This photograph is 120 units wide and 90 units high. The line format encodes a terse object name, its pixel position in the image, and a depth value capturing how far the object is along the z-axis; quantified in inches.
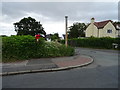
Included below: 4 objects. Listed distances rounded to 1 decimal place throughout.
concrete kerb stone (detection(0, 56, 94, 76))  172.9
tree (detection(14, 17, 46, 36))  1523.2
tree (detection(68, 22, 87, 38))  1621.4
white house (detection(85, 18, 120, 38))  1096.3
